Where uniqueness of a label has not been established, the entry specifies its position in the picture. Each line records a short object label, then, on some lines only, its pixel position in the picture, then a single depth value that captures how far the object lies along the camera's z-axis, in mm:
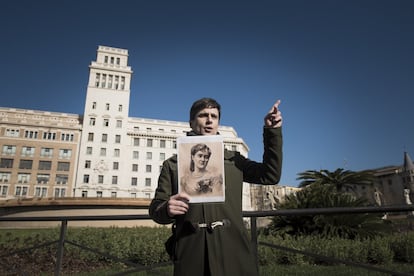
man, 1756
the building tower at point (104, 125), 53188
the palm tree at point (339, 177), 24938
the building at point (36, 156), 51156
